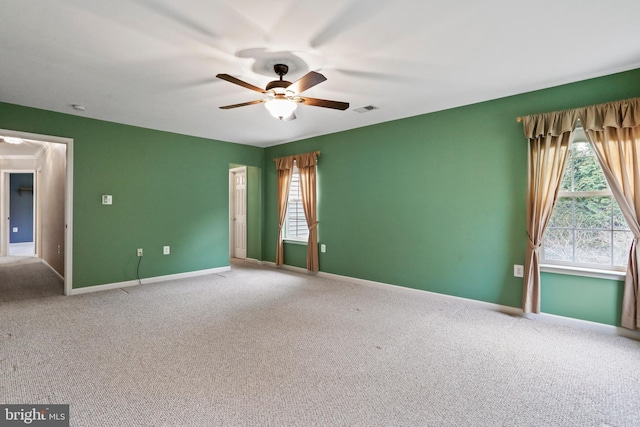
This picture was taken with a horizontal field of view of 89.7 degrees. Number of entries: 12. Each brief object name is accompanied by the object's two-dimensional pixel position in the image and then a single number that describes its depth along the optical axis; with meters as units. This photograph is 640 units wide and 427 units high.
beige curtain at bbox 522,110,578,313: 3.25
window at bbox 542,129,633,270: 3.09
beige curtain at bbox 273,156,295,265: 6.05
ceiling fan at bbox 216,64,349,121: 2.73
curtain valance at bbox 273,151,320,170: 5.58
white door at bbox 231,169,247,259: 7.13
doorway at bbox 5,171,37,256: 9.03
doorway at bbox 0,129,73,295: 4.29
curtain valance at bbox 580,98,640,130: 2.85
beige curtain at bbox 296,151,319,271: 5.58
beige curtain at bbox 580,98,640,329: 2.86
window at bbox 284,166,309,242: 6.03
